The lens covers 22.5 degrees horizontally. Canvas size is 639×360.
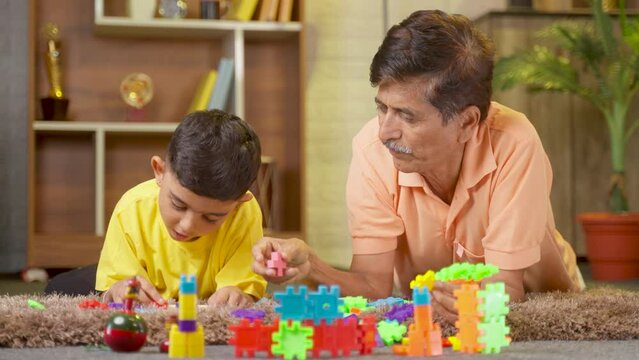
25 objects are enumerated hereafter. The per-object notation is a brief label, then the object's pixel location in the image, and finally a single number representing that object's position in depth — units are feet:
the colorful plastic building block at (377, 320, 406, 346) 7.31
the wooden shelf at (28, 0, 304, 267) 14.80
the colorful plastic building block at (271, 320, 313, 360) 6.67
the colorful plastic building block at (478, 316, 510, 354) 6.98
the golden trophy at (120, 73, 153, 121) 14.91
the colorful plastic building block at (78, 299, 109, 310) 7.86
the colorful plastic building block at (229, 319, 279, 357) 6.80
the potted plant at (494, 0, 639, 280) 14.11
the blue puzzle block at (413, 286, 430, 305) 6.79
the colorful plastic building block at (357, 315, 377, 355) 6.94
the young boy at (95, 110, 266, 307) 8.01
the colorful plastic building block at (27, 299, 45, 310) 7.88
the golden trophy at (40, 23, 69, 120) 14.49
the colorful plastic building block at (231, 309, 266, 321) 7.51
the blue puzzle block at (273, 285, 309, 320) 6.60
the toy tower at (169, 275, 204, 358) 6.69
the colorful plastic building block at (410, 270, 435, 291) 7.23
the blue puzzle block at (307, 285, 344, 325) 6.67
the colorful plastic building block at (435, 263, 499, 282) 7.05
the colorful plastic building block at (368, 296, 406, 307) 8.06
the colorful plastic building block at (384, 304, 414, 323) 7.63
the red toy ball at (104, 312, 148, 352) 6.84
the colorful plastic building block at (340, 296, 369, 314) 7.82
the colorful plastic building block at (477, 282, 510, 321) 6.88
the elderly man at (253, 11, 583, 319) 7.81
